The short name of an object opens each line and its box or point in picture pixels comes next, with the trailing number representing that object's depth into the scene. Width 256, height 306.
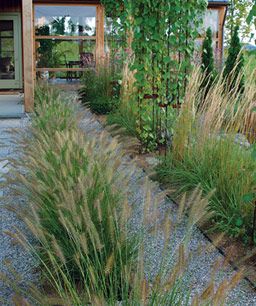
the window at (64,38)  9.66
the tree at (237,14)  12.65
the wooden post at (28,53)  6.37
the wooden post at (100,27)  9.68
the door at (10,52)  9.89
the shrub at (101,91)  6.59
